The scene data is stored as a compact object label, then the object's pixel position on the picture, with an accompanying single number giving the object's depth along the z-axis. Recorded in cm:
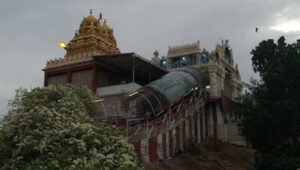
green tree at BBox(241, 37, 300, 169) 3231
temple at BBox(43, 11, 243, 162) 3325
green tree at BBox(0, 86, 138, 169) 2259
